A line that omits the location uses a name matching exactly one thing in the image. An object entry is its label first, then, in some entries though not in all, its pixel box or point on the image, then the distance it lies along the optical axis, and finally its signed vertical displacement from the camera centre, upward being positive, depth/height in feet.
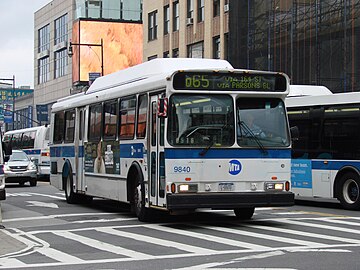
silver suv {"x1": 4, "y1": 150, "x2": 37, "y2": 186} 118.62 -3.26
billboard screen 266.36 +36.76
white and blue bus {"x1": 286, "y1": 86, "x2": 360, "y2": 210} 64.34 +0.24
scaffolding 115.85 +18.48
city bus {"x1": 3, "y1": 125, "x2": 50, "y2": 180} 145.07 +0.83
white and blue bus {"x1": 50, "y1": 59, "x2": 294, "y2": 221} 49.37 +0.60
